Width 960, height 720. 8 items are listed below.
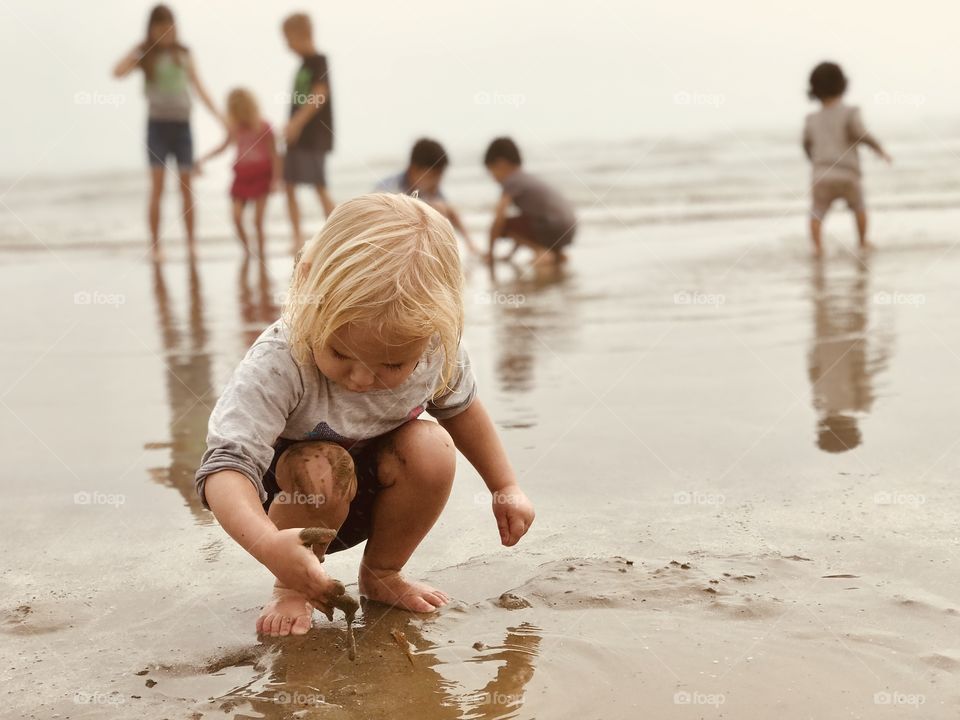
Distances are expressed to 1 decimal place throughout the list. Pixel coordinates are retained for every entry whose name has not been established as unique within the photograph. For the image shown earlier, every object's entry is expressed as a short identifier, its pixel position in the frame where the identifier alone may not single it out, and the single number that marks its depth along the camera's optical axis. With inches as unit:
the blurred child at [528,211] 380.8
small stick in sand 93.7
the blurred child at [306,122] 374.0
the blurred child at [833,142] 369.7
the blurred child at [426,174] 387.9
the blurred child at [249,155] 406.9
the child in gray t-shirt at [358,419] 87.6
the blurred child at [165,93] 380.5
